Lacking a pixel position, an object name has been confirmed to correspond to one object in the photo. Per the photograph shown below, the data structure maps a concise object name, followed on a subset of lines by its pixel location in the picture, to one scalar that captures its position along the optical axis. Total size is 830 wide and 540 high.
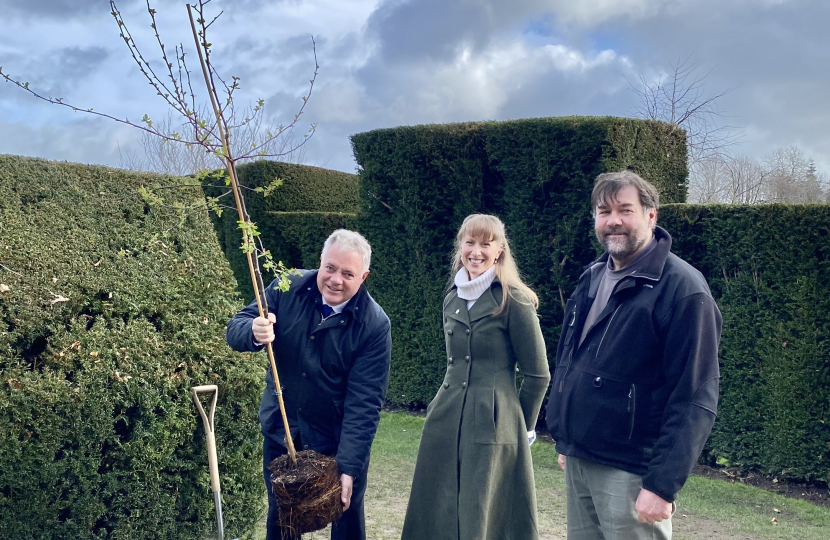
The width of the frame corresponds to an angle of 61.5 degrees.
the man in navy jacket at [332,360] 3.11
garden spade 3.47
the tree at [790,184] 21.56
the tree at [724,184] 19.14
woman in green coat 3.38
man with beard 2.45
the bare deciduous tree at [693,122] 15.80
